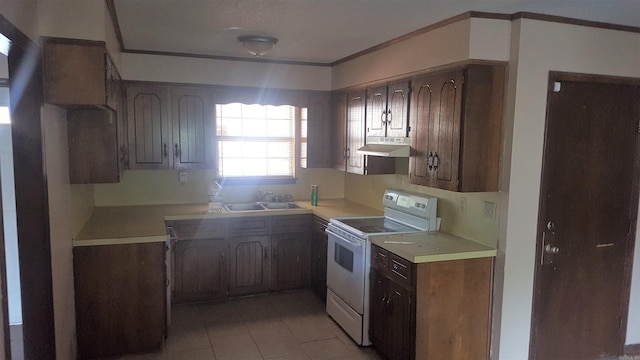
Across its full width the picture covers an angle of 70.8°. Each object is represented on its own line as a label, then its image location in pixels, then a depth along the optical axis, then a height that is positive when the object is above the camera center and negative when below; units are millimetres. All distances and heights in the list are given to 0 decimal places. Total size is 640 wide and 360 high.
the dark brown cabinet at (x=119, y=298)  3096 -1149
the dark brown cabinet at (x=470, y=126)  2793 +88
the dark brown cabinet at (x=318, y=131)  4754 +67
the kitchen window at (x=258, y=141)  4680 -47
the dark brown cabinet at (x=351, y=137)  3994 +6
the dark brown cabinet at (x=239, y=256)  4121 -1136
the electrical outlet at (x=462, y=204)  3213 -459
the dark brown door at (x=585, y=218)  2893 -511
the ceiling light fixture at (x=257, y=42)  3410 +715
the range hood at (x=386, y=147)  3334 -64
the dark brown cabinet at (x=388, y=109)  3410 +233
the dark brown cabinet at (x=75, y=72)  2346 +322
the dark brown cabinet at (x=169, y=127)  4156 +71
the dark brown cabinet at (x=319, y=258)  4172 -1152
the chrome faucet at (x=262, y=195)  4789 -623
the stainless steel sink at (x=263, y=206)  4641 -719
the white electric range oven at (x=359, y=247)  3342 -845
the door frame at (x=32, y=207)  2262 -380
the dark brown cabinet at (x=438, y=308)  2807 -1079
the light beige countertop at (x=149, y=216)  3164 -712
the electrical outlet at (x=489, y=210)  2947 -462
